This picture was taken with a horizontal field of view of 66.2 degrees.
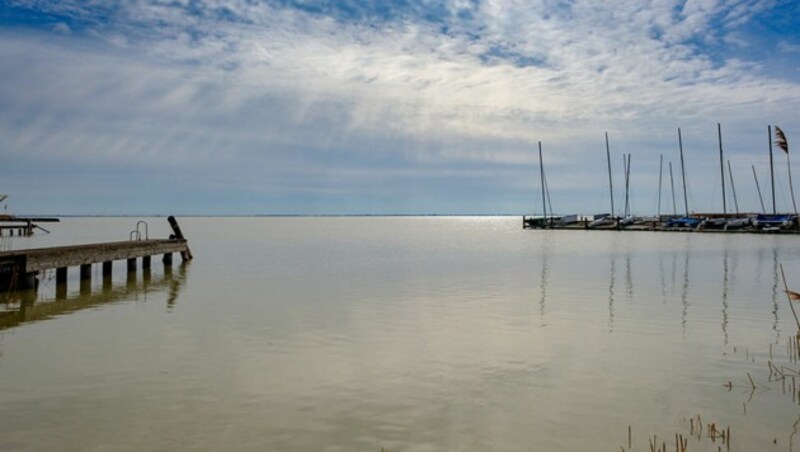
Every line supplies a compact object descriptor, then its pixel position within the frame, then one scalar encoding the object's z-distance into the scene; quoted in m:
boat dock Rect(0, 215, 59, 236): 64.16
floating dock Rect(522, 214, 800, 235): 79.75
